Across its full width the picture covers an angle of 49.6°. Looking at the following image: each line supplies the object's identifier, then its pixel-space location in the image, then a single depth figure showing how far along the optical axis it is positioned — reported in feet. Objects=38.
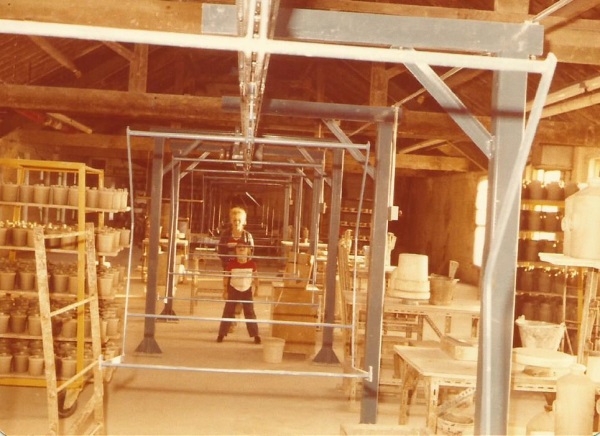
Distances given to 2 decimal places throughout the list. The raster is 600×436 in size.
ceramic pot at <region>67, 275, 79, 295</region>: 20.15
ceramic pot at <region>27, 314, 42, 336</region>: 19.95
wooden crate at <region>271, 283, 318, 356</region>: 25.55
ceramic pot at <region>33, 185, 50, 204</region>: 20.62
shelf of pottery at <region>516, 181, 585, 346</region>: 27.32
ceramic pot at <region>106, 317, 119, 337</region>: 21.49
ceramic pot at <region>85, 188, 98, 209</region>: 21.26
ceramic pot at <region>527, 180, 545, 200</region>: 29.17
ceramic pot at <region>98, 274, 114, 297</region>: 21.21
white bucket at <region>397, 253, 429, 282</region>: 15.78
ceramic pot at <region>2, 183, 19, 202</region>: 20.49
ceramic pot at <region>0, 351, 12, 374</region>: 19.70
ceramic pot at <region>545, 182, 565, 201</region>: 28.94
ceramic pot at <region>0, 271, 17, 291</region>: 19.94
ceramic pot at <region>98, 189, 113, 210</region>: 21.33
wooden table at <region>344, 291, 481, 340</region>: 20.50
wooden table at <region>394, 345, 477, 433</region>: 13.04
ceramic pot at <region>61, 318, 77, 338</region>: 20.16
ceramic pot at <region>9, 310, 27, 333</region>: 20.08
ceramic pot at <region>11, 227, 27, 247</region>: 20.17
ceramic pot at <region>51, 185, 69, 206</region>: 20.63
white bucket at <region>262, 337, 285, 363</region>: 24.44
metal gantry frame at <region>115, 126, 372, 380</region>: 24.24
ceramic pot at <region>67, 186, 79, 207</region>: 20.77
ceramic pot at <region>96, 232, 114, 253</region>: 21.53
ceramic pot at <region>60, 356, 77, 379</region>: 19.49
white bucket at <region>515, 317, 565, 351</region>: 13.87
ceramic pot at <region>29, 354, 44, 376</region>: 19.61
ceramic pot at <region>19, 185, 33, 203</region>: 20.63
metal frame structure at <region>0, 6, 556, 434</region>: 8.30
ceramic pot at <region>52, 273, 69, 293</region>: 20.20
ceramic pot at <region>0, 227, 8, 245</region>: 20.02
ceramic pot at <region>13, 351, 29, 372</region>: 19.88
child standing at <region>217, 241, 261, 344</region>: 26.58
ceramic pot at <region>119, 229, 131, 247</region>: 23.66
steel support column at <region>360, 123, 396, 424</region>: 15.66
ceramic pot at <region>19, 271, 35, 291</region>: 20.15
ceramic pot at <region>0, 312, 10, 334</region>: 19.84
